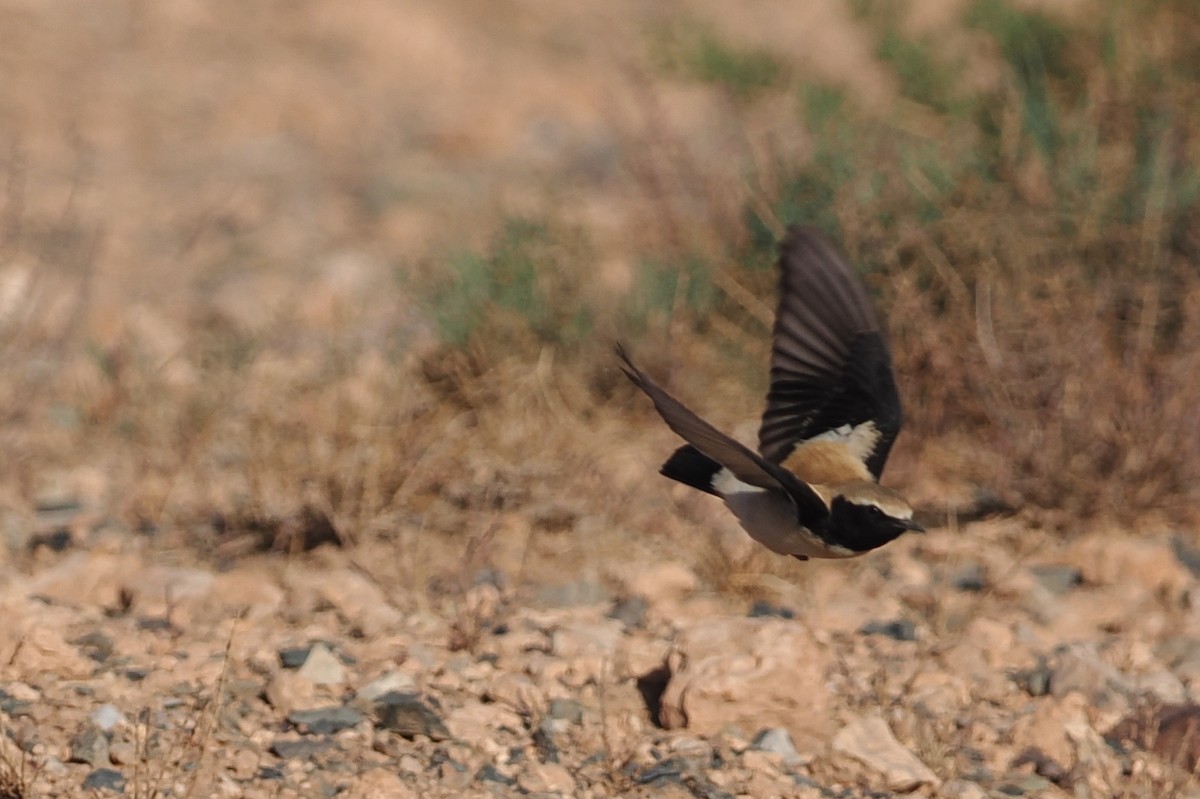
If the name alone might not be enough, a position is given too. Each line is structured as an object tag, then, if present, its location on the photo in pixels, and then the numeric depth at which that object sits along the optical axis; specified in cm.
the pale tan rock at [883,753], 765
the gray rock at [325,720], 776
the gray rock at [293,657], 834
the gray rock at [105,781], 707
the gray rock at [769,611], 952
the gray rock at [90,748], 727
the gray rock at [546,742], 776
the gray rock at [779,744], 786
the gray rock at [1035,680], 873
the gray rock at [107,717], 750
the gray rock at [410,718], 777
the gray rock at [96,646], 830
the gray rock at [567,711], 809
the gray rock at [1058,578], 1014
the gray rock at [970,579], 1010
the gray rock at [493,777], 752
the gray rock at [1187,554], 1023
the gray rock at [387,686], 806
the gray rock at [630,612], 930
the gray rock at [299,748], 752
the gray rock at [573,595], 955
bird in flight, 747
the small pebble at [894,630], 932
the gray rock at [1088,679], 853
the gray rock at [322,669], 819
